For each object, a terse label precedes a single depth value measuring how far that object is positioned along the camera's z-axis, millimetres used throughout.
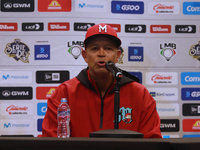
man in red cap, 8019
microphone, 7655
